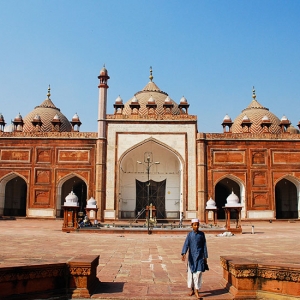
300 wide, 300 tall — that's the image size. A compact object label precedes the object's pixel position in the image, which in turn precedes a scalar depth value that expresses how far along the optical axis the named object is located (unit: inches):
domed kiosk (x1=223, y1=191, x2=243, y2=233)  535.1
